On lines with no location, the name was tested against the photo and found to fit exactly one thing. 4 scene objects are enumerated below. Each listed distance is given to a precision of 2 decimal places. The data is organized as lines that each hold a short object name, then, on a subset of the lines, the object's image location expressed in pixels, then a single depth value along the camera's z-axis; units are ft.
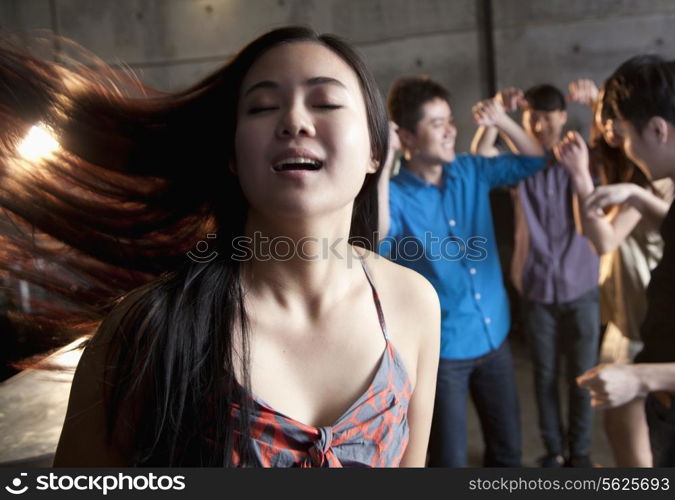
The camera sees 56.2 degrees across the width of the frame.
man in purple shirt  8.50
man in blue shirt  6.78
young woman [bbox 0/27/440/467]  2.65
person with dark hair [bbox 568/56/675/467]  4.53
